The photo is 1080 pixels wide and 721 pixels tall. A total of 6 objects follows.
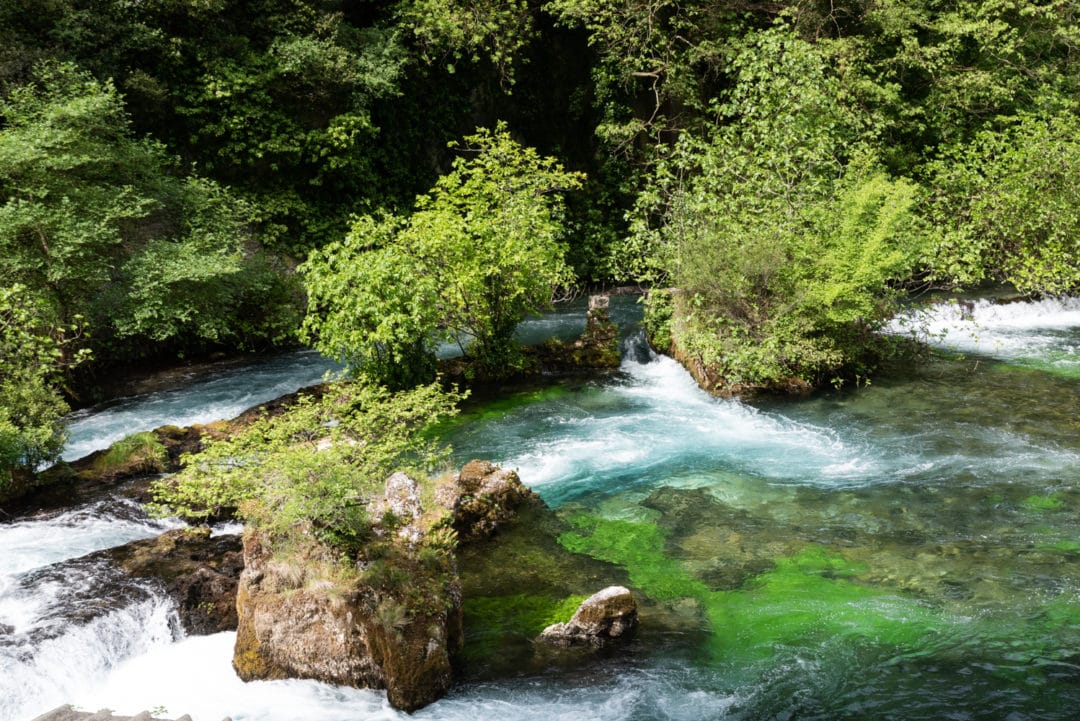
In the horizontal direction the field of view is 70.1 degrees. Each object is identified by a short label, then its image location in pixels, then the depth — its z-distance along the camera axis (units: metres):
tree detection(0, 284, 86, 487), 10.16
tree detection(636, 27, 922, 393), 13.27
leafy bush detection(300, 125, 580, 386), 12.82
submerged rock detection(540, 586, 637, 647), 7.09
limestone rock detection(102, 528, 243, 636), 7.69
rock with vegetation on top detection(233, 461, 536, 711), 6.47
